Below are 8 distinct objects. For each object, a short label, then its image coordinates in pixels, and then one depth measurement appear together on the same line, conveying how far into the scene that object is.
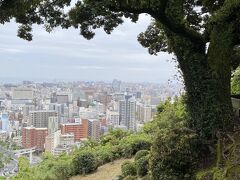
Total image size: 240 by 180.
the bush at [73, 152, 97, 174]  14.45
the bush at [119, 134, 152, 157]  14.92
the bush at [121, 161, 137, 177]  11.80
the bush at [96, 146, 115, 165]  15.62
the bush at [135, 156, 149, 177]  11.28
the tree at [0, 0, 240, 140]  9.84
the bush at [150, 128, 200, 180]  8.73
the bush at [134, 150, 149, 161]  12.37
